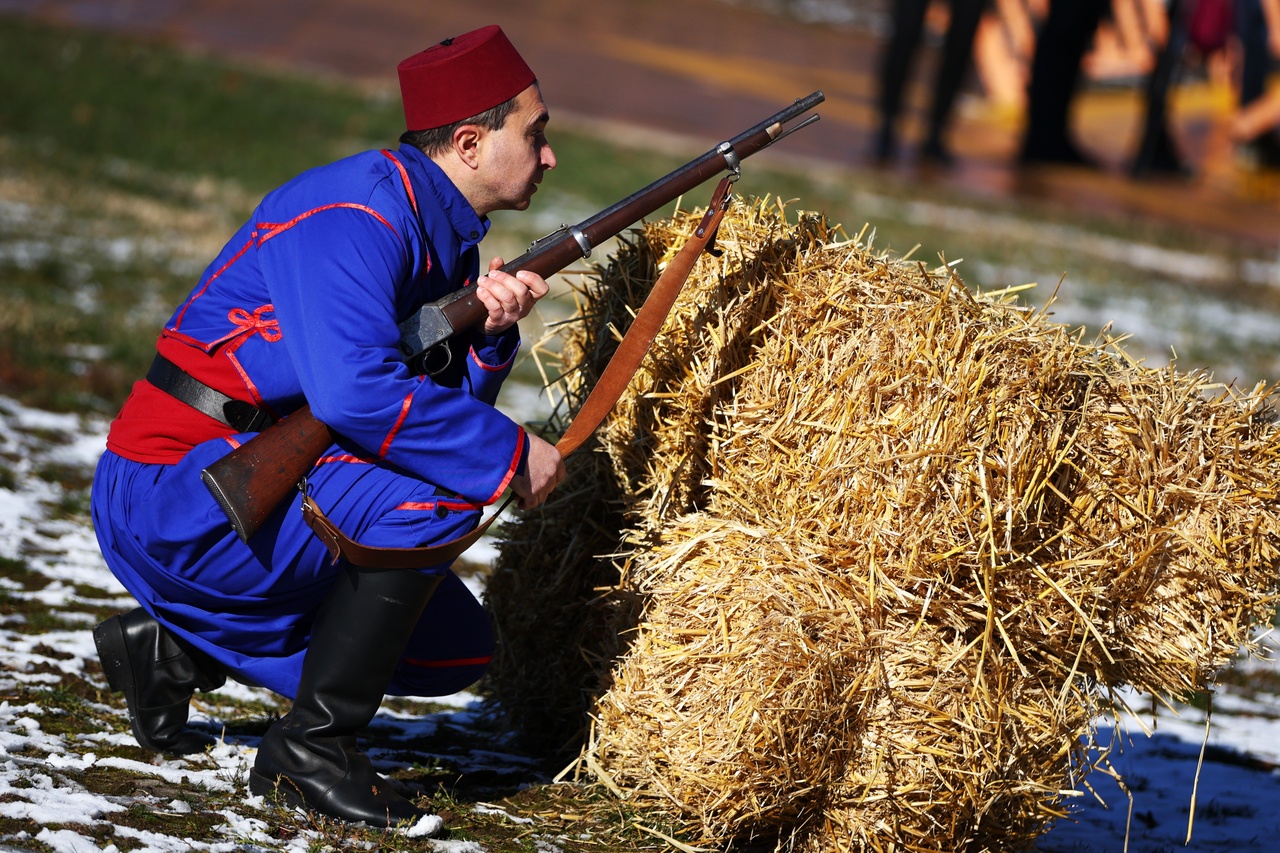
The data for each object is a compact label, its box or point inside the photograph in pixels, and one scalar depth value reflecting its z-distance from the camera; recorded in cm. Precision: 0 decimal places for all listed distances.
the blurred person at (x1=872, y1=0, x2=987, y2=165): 2941
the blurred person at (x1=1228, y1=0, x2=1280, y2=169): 3678
